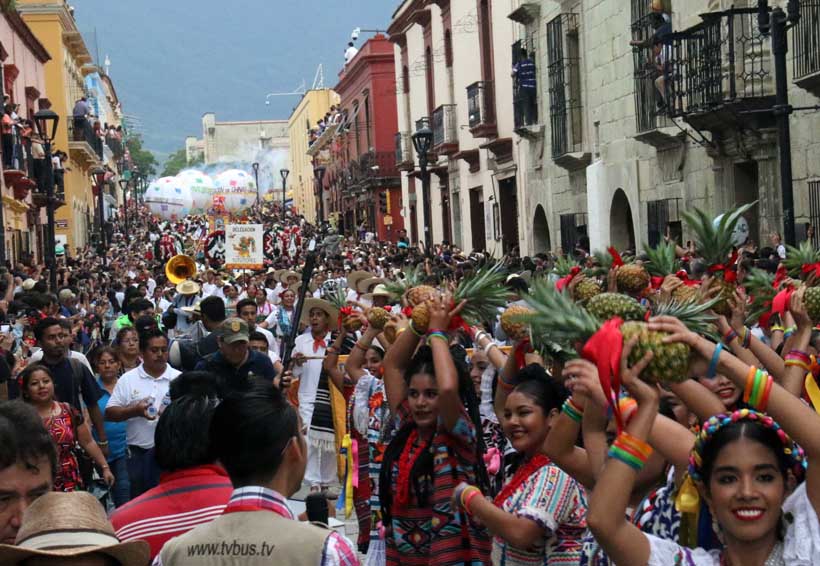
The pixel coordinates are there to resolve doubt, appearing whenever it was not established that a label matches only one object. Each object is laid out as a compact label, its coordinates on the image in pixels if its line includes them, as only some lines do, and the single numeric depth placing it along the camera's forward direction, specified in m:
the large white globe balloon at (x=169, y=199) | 86.00
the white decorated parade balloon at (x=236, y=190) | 84.38
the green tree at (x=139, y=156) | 145.88
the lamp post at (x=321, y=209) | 75.40
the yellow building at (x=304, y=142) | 90.38
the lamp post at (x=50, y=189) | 24.28
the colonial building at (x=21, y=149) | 36.88
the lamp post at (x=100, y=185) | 48.69
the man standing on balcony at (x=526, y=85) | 29.16
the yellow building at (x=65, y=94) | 53.78
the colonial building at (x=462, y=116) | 33.81
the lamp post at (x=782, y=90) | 13.20
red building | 55.28
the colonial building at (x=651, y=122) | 17.34
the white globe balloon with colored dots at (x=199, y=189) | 85.00
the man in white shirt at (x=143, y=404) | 9.41
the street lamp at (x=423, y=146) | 25.53
